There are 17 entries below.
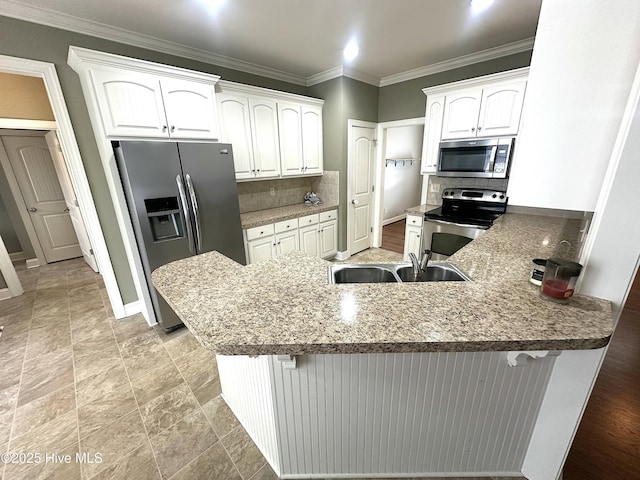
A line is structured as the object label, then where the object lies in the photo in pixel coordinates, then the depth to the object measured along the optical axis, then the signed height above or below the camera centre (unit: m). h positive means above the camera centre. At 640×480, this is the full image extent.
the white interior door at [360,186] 3.81 -0.31
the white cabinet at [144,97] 1.96 +0.60
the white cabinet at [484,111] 2.56 +0.53
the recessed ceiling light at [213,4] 1.88 +1.19
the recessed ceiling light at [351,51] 2.61 +1.21
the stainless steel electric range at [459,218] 2.78 -0.59
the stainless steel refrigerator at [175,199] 2.08 -0.26
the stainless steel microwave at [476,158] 2.61 +0.05
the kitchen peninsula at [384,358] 0.80 -0.74
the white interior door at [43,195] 3.86 -0.34
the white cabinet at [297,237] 3.04 -0.89
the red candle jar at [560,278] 0.92 -0.42
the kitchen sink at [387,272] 1.41 -0.58
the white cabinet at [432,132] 3.03 +0.38
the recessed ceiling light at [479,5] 1.95 +1.18
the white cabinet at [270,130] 2.81 +0.45
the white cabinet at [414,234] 3.27 -0.87
